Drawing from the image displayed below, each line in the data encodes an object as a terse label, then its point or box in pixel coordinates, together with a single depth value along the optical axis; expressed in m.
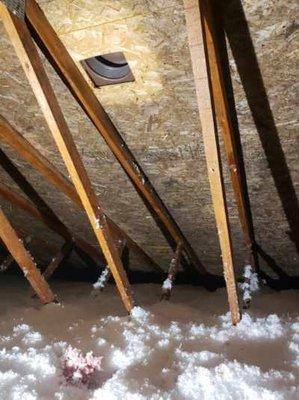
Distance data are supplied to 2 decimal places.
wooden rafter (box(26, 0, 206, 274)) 2.03
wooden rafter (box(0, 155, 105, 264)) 3.73
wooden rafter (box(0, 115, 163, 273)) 2.97
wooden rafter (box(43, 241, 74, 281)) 4.43
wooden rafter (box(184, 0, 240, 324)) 1.62
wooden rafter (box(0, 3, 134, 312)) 1.93
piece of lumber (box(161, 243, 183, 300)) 3.71
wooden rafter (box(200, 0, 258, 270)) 1.82
